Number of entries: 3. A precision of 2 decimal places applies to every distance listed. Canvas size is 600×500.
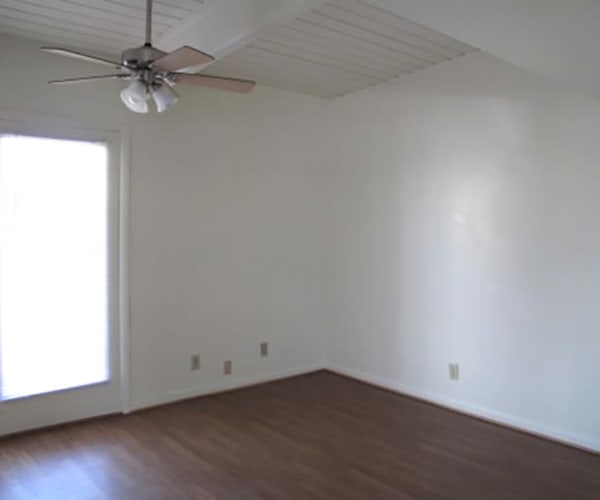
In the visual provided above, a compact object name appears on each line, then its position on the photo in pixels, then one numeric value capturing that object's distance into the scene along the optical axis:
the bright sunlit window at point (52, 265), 3.48
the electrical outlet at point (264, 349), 4.76
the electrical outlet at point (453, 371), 4.04
